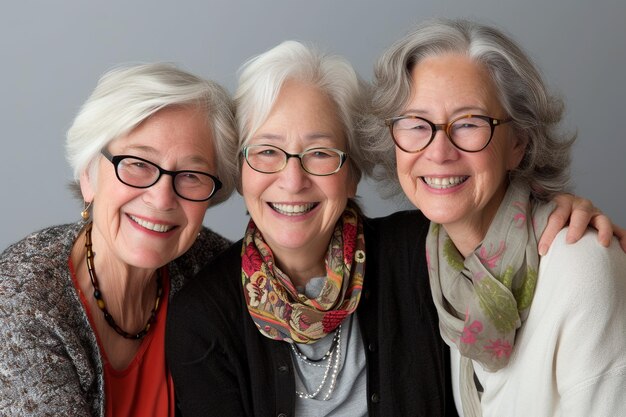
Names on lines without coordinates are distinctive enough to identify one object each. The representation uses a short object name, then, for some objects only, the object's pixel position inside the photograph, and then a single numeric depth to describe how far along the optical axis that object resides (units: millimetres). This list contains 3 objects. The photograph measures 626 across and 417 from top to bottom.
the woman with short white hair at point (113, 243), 2275
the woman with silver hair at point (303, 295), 2443
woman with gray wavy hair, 2025
